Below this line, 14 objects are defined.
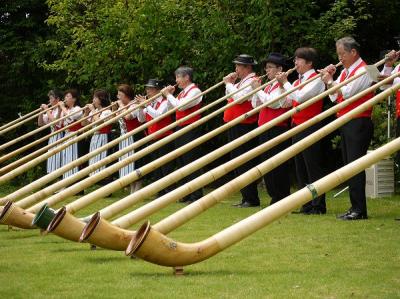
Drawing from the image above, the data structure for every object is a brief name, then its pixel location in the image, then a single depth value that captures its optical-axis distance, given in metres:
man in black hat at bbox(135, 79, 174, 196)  14.22
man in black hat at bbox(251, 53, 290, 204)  11.76
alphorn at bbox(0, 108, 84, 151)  12.94
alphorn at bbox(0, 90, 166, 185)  10.92
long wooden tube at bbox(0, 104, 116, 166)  12.02
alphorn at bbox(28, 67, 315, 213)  8.54
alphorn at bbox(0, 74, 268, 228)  9.25
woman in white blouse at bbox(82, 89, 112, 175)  15.72
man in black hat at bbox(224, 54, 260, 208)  12.52
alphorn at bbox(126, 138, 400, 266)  6.11
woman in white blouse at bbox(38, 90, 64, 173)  16.80
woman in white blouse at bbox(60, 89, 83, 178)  16.31
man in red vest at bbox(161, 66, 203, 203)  13.36
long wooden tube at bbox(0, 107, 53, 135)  14.96
